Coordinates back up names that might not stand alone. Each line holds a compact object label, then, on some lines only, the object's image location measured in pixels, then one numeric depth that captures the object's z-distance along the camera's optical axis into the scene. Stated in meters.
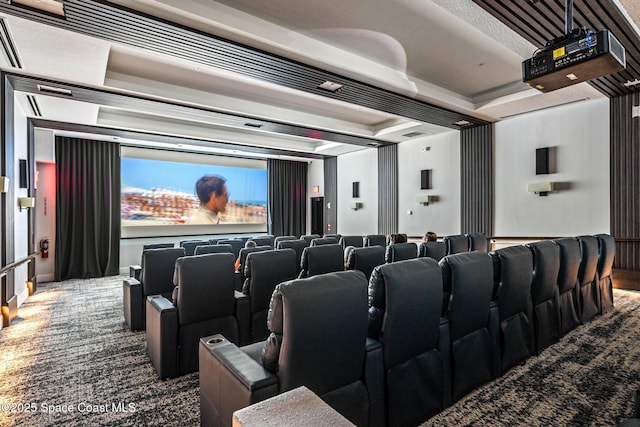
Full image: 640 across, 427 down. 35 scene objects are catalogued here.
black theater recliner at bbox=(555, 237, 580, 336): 3.34
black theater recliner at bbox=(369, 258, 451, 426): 1.88
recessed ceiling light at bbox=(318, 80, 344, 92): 4.81
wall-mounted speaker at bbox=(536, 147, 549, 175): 6.21
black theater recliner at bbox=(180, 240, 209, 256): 5.23
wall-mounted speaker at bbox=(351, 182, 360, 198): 10.45
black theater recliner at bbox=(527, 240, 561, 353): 2.96
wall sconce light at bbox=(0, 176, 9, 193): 3.96
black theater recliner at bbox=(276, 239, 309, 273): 4.86
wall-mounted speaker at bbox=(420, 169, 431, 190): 8.30
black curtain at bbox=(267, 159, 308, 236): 11.28
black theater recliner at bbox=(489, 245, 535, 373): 2.61
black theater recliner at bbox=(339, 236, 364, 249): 5.61
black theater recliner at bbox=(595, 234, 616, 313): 4.09
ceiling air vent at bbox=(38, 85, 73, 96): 4.66
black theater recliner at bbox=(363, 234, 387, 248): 5.41
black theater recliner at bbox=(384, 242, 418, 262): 3.90
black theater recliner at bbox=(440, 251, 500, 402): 2.24
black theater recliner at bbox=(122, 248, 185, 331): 3.71
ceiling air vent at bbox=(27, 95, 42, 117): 5.19
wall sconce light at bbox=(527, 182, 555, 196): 6.07
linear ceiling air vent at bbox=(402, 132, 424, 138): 7.99
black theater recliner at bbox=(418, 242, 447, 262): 4.07
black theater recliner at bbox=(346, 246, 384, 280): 3.56
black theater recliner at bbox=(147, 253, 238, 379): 2.68
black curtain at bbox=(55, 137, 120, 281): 7.59
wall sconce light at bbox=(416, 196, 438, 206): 8.21
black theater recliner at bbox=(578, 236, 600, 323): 3.71
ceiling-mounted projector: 2.63
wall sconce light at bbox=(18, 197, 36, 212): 5.11
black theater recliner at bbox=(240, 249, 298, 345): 3.21
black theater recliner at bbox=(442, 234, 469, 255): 4.79
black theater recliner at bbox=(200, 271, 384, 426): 1.52
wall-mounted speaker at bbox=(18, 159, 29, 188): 5.29
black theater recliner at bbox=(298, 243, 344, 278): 3.56
